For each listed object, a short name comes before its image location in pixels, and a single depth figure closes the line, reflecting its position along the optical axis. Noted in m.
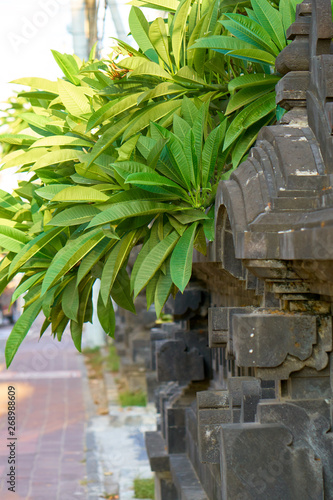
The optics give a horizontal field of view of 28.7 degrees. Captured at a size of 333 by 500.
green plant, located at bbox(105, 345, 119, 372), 16.96
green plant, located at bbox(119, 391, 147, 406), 12.80
